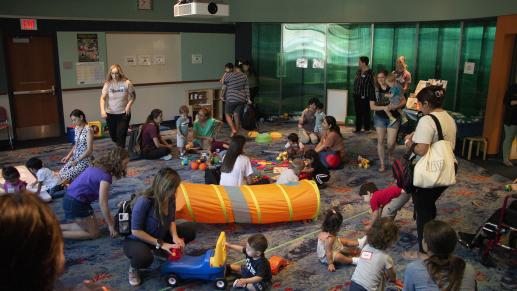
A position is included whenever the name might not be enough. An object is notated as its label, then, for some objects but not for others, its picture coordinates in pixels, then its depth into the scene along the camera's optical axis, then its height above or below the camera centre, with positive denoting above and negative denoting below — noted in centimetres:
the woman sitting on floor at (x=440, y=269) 285 -120
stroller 448 -161
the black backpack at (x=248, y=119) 1025 -122
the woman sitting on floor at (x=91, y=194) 480 -133
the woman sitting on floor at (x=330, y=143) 750 -124
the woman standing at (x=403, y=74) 943 -23
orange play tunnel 519 -150
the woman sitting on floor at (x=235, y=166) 566 -121
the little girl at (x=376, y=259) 357 -142
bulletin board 1038 +8
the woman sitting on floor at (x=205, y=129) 845 -118
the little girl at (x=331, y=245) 446 -167
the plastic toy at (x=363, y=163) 781 -160
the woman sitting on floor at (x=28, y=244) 110 -42
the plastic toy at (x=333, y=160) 760 -152
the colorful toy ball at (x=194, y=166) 764 -163
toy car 415 -175
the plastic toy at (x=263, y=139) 954 -151
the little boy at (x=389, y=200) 501 -141
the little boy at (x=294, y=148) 800 -141
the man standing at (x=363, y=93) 1005 -65
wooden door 927 -54
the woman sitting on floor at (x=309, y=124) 854 -111
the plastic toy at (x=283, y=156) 813 -156
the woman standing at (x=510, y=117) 746 -81
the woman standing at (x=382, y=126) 721 -94
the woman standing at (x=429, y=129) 403 -54
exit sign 909 +62
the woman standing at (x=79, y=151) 633 -120
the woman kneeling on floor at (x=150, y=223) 409 -138
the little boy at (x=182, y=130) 835 -118
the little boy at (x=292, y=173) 583 -134
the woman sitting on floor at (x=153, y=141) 812 -134
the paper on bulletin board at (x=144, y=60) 1073 -2
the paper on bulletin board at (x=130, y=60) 1054 -3
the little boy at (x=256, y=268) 398 -169
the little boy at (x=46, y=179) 593 -149
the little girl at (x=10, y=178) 540 -131
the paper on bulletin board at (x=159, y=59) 1094 +0
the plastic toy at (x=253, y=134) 997 -148
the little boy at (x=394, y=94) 720 -49
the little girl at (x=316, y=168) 665 -144
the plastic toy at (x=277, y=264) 443 -183
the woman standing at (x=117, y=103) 789 -71
